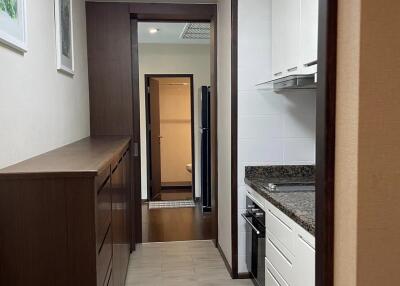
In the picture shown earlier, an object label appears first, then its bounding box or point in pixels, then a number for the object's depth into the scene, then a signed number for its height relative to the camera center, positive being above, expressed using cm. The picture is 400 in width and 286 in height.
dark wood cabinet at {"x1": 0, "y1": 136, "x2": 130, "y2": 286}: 139 -39
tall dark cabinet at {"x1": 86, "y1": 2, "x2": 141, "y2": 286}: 366 +41
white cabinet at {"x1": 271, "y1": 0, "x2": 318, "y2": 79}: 215 +49
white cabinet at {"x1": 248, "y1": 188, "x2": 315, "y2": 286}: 182 -72
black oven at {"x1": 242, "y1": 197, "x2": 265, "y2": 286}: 263 -89
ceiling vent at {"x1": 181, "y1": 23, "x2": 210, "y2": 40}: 462 +108
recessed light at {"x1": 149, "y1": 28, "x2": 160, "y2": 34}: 491 +110
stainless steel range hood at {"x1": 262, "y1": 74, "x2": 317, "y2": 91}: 225 +21
